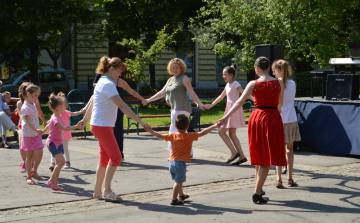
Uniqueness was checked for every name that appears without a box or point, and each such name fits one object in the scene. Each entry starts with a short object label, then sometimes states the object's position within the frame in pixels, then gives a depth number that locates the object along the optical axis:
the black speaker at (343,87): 10.52
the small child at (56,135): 7.04
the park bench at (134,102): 14.18
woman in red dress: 6.22
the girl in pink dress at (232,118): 9.23
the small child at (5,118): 11.55
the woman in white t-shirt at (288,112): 7.32
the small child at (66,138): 8.41
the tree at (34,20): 21.56
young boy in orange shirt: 6.06
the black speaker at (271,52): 9.09
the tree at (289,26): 20.67
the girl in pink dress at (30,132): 7.51
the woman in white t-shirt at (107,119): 6.16
